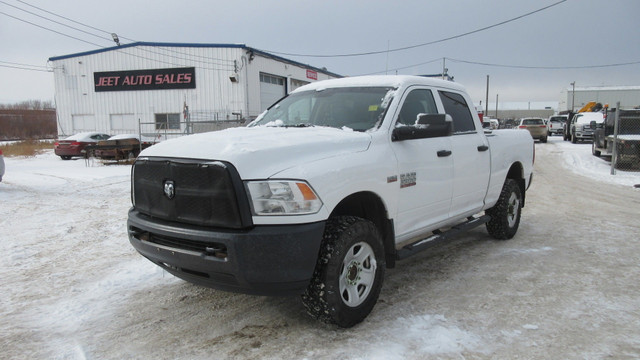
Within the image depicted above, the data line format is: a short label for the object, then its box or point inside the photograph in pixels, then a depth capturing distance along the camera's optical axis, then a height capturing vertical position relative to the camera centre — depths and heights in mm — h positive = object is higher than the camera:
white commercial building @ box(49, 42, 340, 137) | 28297 +3013
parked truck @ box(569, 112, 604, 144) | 26734 -46
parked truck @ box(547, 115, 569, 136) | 37969 +126
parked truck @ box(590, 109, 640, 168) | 13320 -398
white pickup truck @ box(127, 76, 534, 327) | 2857 -483
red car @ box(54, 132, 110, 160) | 21078 -805
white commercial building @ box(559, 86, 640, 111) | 72938 +4908
